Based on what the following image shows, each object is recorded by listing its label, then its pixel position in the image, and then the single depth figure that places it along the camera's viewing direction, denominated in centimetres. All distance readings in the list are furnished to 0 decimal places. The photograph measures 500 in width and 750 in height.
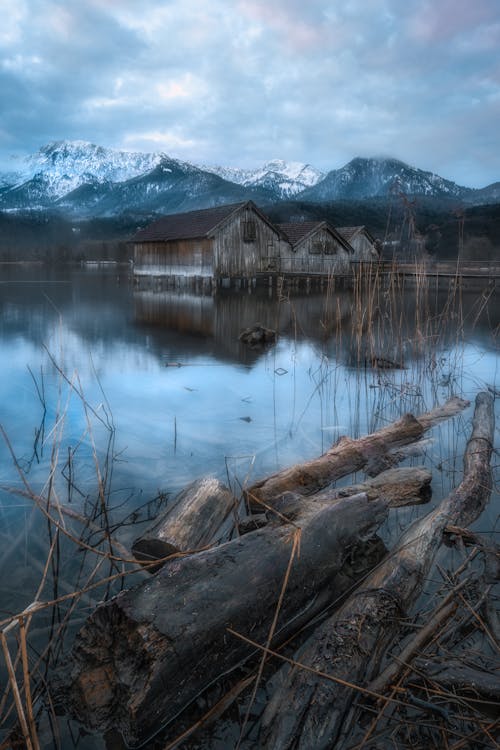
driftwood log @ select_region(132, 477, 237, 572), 293
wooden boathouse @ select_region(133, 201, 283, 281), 2762
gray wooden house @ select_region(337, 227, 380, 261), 3522
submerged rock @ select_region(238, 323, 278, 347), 1185
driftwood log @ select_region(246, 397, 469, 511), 374
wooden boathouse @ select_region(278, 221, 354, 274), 3152
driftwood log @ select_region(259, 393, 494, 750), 182
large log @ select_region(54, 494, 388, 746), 188
